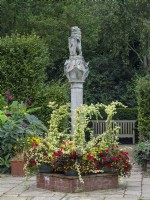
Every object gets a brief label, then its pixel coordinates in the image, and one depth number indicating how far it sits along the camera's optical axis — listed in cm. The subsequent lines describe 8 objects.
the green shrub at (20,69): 1218
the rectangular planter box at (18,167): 914
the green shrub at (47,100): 1233
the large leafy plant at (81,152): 693
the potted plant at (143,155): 952
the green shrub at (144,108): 1182
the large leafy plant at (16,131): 960
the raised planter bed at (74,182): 688
